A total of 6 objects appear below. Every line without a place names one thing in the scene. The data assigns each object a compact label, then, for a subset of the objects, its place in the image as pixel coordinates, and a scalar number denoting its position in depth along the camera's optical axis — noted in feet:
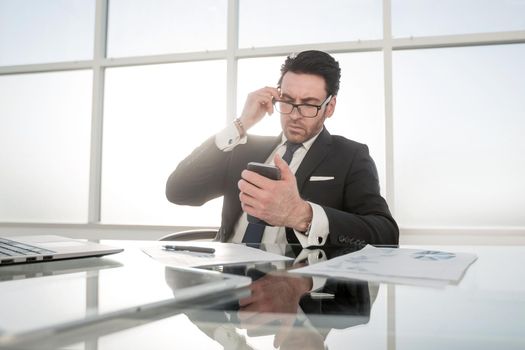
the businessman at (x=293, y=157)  5.77
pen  3.04
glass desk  1.21
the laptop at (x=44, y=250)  2.43
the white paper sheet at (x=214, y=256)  2.56
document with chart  2.20
